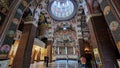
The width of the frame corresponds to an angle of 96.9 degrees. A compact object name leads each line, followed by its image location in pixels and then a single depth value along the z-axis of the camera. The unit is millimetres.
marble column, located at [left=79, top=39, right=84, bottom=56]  6529
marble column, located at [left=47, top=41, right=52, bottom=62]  7111
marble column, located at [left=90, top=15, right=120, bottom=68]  2583
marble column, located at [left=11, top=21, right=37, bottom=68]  2930
